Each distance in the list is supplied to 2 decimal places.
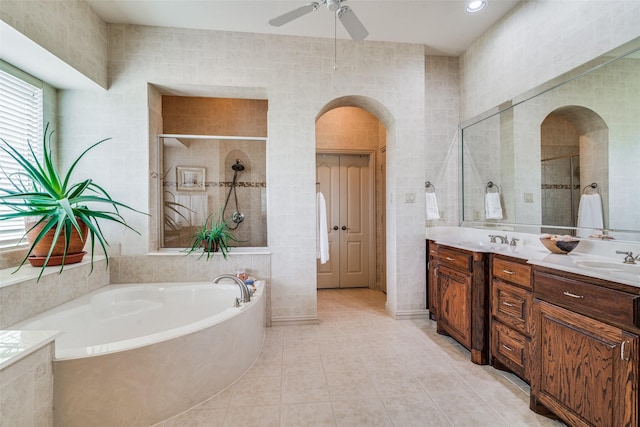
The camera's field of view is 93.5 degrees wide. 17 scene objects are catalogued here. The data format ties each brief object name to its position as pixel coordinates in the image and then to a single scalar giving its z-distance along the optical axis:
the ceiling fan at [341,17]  1.85
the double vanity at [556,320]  1.27
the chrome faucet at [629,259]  1.61
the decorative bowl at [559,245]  1.93
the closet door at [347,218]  4.54
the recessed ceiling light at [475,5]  2.47
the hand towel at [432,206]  3.31
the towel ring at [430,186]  3.38
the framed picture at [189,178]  3.18
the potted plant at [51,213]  2.08
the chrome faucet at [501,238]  2.60
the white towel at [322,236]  3.17
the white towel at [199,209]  3.19
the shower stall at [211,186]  3.15
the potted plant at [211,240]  2.97
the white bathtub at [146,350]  1.52
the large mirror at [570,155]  1.76
